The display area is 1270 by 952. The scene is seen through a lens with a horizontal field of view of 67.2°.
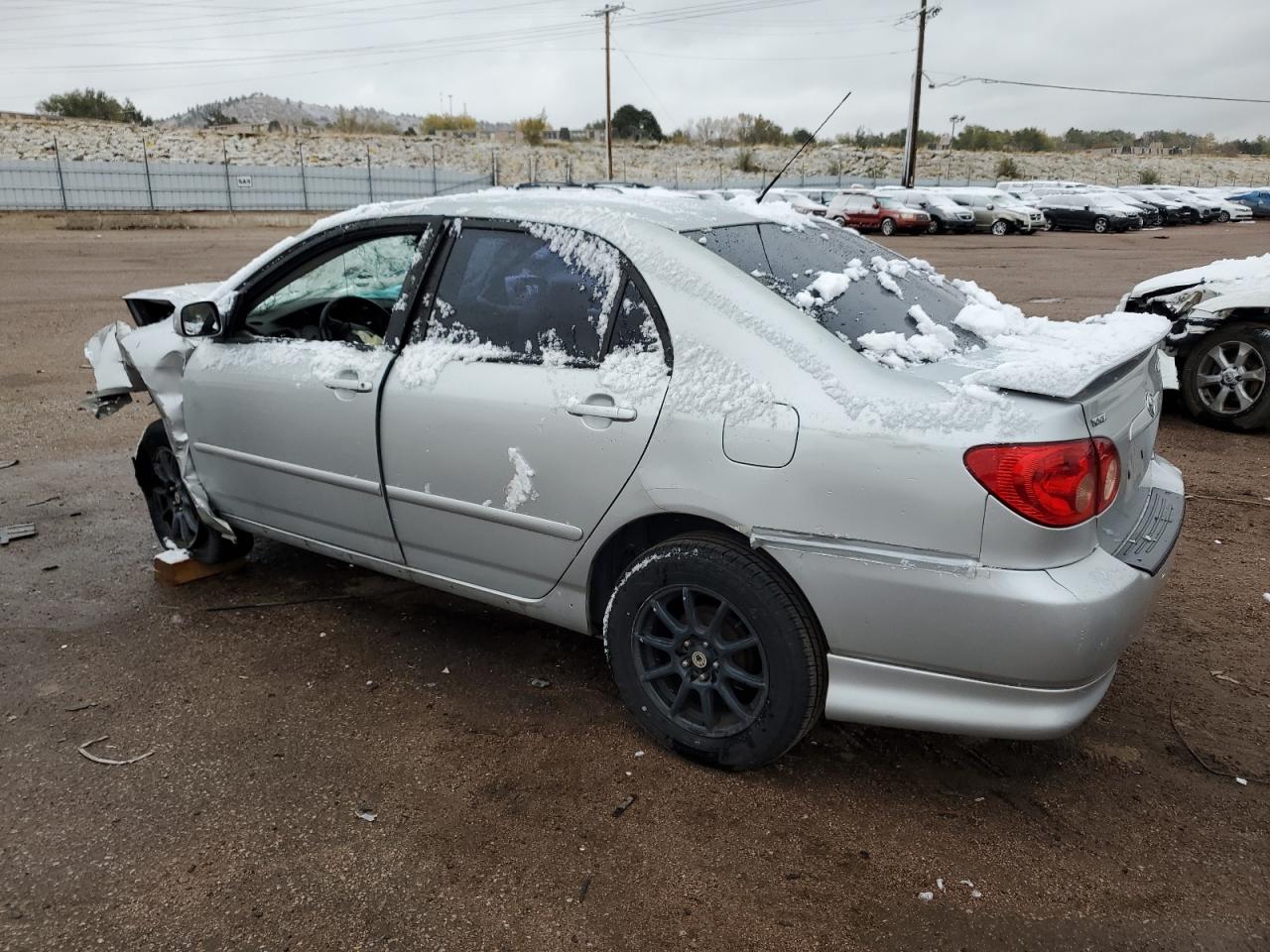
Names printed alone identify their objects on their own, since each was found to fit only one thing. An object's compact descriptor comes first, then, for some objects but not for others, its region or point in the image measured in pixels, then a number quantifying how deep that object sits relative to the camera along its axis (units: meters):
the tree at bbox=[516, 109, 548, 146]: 64.13
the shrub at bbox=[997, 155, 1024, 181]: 64.94
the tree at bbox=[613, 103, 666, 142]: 75.62
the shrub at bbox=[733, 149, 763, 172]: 58.19
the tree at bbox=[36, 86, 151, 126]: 64.69
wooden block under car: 4.25
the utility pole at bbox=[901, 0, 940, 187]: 41.97
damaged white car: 6.32
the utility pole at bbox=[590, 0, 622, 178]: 51.34
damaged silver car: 2.39
